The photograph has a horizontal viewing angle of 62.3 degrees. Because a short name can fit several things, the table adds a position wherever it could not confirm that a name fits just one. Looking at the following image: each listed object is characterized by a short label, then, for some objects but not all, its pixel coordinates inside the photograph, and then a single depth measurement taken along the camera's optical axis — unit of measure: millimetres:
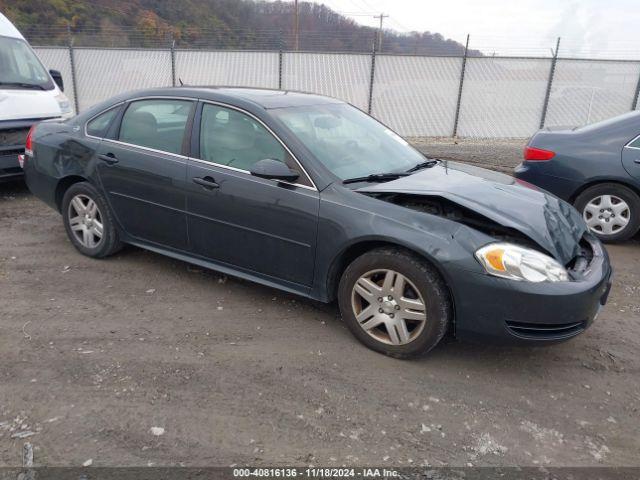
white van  6426
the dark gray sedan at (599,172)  5508
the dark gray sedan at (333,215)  3053
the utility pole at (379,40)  15052
